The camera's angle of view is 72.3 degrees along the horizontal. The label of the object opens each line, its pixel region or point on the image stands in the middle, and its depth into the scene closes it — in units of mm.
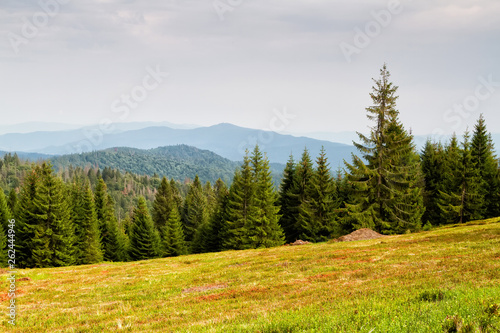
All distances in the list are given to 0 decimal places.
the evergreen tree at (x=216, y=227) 73562
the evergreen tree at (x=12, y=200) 82388
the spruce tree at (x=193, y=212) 88625
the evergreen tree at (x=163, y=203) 96562
